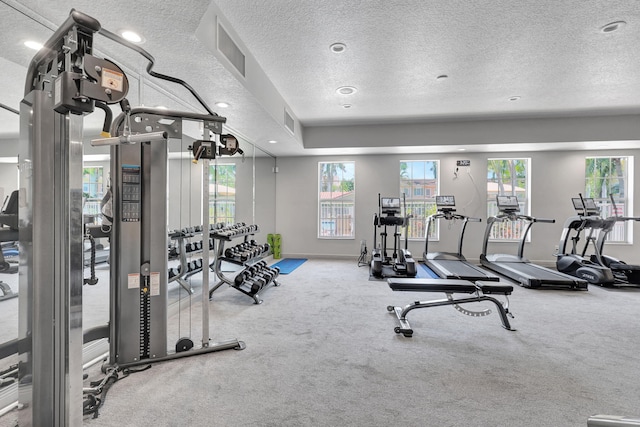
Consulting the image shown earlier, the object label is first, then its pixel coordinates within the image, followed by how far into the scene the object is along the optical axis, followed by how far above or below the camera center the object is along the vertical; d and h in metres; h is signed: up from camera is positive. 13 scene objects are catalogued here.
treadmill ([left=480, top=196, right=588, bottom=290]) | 4.59 -1.04
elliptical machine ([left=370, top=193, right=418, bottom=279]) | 5.31 -0.90
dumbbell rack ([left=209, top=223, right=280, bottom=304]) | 3.82 -0.85
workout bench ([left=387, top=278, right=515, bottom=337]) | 3.01 -0.80
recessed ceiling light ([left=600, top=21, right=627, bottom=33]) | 2.81 +1.74
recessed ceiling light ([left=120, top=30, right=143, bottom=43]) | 2.30 +1.33
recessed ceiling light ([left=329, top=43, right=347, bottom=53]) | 3.22 +1.74
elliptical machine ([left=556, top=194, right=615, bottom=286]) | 4.77 -0.78
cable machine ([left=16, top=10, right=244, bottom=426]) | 1.16 -0.01
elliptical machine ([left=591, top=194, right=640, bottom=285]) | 4.76 -0.90
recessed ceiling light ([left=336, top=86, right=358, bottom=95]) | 4.40 +1.77
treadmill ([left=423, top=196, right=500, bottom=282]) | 5.00 -1.03
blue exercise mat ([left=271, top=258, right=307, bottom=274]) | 5.94 -1.20
